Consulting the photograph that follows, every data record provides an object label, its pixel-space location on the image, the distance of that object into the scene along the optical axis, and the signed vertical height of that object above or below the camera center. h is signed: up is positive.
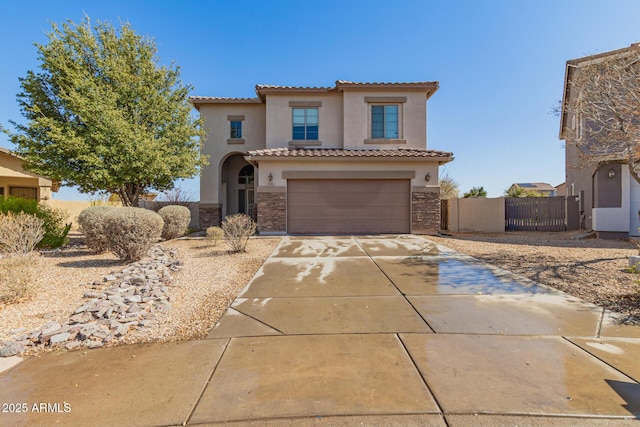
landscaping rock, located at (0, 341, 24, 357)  3.54 -1.68
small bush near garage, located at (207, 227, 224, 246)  10.85 -0.79
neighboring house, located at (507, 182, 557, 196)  54.75 +5.29
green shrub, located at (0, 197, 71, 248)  10.34 -0.19
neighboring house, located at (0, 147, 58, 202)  16.14 +1.72
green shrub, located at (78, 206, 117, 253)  8.72 -0.42
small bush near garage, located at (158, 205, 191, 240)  12.85 -0.42
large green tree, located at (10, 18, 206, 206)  11.18 +3.87
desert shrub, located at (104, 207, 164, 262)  7.72 -0.57
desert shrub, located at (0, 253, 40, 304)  4.96 -1.20
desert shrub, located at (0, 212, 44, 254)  7.03 -0.61
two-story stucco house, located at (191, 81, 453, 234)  14.15 +2.57
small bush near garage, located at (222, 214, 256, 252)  9.50 -0.67
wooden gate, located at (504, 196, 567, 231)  15.98 -0.02
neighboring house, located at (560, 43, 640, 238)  12.46 +0.61
